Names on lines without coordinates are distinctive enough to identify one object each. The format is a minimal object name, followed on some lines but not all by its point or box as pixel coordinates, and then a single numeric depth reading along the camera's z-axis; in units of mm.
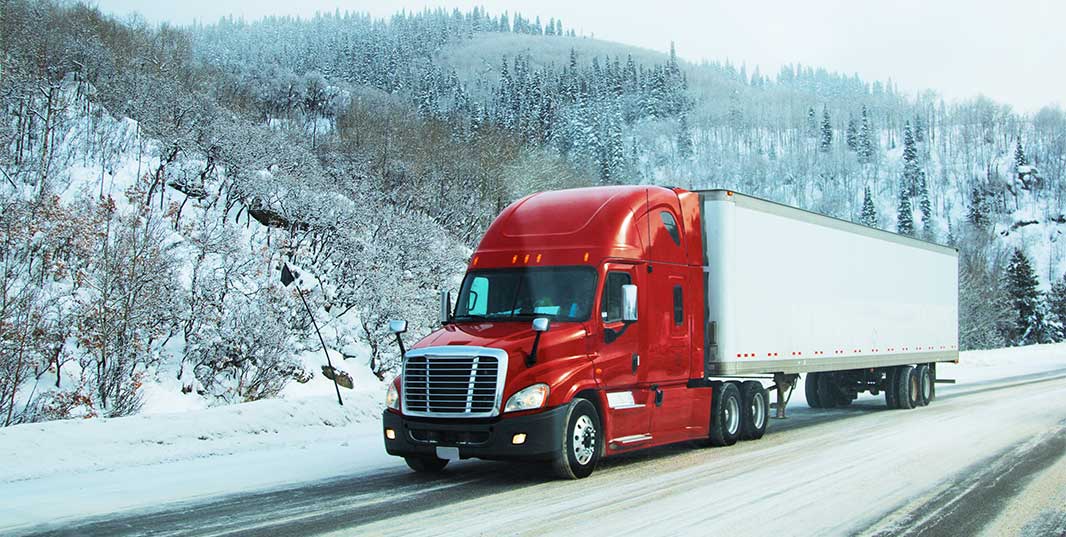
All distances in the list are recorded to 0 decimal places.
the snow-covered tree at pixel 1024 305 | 92938
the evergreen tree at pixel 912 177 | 187750
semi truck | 10570
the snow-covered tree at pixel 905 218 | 152362
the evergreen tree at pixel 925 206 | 162150
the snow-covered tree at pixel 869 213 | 150375
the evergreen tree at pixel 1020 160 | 197375
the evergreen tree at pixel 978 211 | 168225
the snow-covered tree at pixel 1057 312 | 96625
